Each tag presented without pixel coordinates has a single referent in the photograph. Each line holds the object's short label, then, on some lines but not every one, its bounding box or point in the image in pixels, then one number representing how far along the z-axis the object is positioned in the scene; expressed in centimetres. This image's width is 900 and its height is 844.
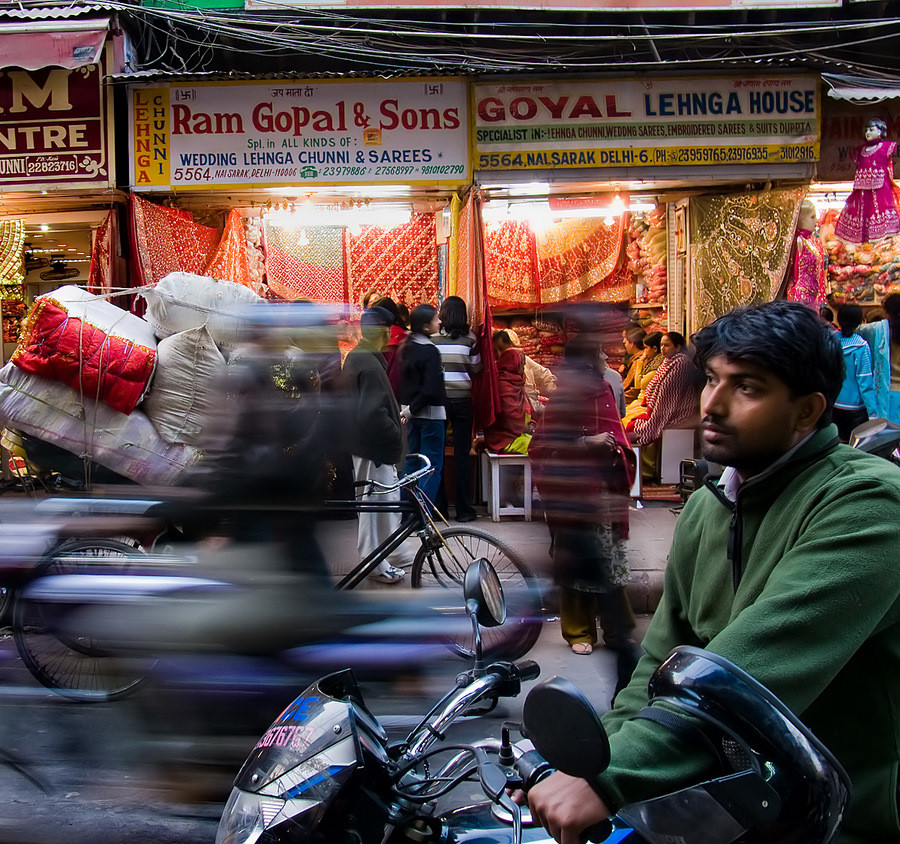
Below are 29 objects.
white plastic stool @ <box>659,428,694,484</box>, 852
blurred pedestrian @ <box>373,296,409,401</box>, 722
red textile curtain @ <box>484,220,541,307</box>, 931
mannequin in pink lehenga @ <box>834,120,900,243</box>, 796
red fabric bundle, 479
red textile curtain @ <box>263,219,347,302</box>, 878
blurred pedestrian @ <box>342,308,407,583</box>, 499
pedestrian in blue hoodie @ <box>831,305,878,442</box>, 706
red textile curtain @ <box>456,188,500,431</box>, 768
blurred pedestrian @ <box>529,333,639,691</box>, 389
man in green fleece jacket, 125
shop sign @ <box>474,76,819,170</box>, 757
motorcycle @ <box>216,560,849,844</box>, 110
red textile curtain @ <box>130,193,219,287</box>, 757
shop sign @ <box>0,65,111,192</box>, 743
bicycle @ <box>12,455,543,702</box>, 378
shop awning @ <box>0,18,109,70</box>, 692
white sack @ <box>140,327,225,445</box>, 513
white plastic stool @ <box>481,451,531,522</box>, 755
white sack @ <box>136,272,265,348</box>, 527
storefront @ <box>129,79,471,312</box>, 742
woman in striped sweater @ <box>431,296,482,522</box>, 722
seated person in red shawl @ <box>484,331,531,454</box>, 770
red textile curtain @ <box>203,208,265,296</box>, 805
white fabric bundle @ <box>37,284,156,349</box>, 496
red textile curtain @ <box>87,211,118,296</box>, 754
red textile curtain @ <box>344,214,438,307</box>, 883
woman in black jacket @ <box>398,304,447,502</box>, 661
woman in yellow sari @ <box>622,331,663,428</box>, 902
